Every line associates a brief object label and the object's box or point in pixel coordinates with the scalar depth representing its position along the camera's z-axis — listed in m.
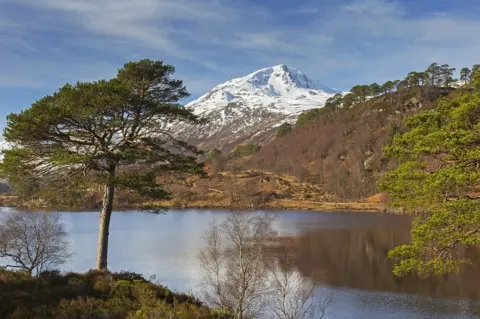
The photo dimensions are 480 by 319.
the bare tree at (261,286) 23.08
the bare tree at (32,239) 32.66
